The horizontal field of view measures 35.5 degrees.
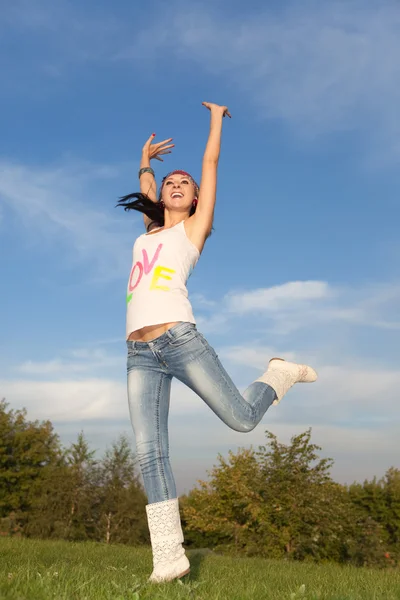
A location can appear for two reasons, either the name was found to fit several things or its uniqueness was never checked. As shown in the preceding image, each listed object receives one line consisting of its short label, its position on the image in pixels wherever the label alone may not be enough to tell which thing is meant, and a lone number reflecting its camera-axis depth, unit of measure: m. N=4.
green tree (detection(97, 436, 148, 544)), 39.75
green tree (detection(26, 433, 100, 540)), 40.56
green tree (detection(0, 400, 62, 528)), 44.00
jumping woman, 4.97
